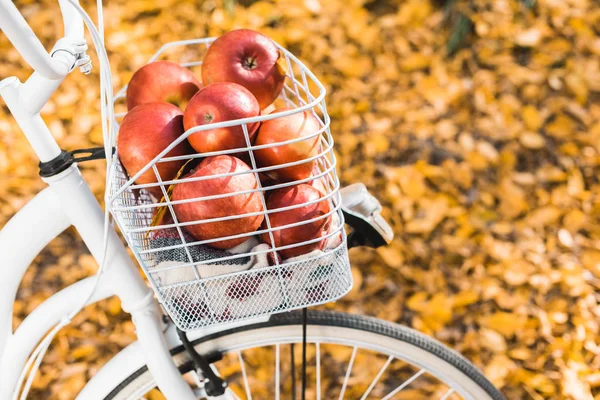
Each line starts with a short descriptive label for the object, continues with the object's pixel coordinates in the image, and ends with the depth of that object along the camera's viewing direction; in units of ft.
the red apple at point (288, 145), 2.57
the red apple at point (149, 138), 2.64
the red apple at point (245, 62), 2.95
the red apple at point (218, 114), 2.55
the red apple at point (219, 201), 2.46
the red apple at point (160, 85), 2.98
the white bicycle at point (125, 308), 2.51
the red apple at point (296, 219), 2.62
